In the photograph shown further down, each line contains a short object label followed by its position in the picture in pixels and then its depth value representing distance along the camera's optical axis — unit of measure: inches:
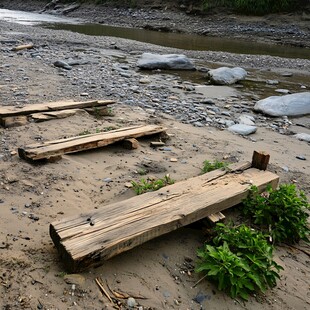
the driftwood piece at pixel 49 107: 198.1
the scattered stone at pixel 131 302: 95.3
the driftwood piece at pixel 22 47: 438.9
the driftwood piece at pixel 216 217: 123.5
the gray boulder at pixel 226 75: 401.1
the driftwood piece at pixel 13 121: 192.4
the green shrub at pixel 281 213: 129.0
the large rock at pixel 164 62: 444.9
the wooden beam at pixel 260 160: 153.2
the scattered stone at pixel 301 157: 207.8
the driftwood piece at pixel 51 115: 204.1
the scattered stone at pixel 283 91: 394.0
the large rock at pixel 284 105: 301.1
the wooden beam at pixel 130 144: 183.5
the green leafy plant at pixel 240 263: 103.0
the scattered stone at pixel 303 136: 244.3
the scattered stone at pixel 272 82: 434.0
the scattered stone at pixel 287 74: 493.7
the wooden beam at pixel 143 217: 99.5
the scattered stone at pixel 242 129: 239.9
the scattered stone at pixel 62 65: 377.2
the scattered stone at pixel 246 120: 267.2
